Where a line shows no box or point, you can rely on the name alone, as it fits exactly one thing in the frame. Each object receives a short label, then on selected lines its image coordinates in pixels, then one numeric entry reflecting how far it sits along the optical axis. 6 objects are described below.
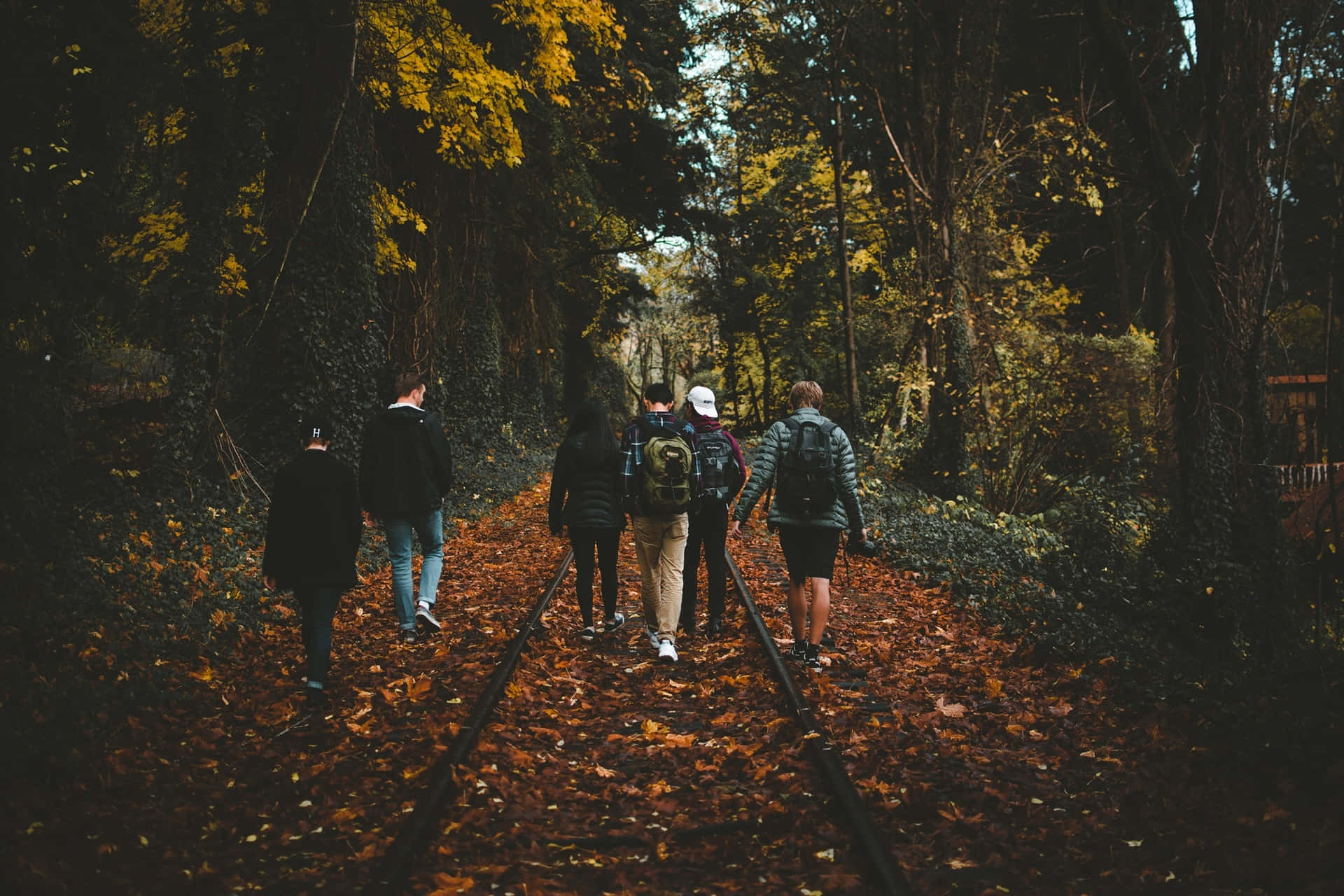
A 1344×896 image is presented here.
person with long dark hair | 7.45
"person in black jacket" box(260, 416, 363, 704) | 6.02
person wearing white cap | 7.49
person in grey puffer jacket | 6.75
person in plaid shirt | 7.23
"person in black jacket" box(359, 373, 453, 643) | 7.38
